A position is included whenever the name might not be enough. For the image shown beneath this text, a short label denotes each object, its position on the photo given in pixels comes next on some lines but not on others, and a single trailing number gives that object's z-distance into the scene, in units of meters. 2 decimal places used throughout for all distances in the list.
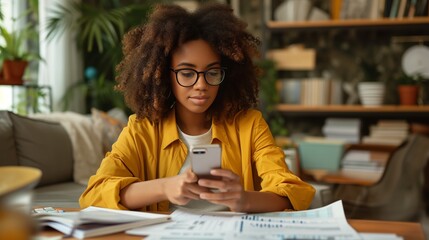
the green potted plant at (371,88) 3.76
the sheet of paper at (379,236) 0.85
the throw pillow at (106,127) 2.75
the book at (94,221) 0.89
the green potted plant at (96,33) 3.39
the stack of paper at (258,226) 0.86
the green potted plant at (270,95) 3.88
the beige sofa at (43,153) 2.10
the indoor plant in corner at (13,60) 2.73
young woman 1.33
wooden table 0.89
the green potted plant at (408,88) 3.71
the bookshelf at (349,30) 3.71
